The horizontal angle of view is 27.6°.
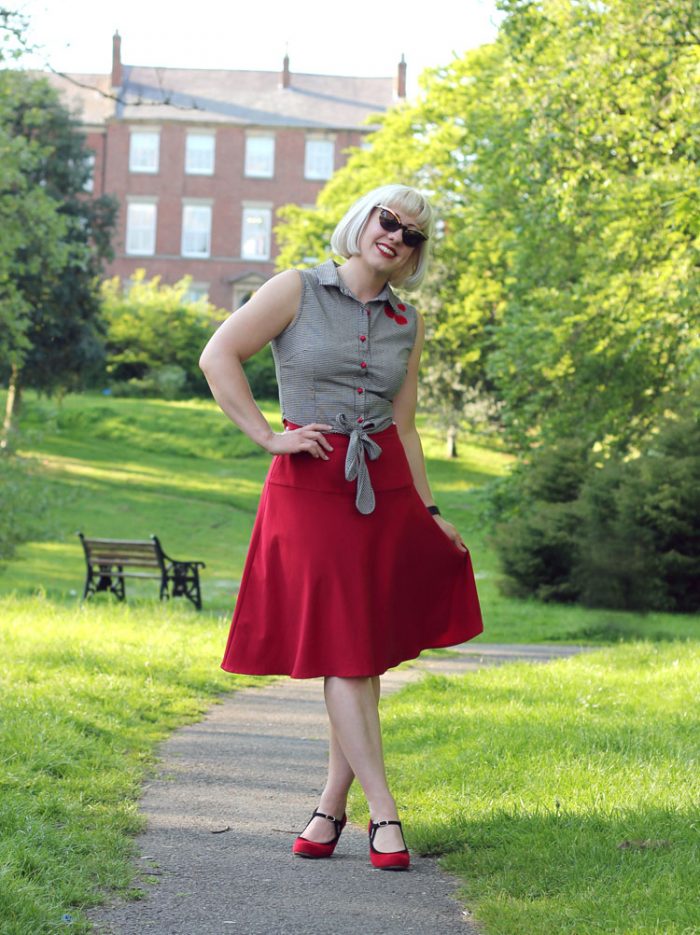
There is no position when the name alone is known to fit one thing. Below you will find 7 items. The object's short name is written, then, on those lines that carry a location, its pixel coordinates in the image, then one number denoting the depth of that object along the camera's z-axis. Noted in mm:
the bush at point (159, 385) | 58344
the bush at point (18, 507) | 19156
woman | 4785
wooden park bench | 19266
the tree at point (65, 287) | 42625
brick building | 73312
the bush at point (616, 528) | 19781
